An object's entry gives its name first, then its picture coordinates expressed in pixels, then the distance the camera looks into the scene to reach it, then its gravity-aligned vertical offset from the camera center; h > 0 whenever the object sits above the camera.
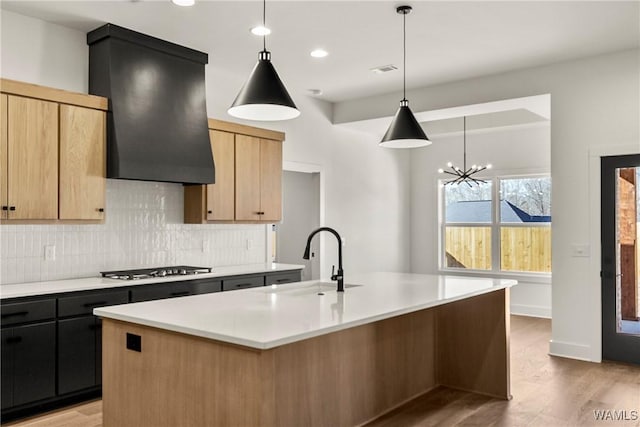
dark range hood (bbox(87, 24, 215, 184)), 4.23 +0.99
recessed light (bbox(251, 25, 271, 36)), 4.34 +1.58
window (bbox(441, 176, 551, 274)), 7.66 -0.06
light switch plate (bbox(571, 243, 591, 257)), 5.12 -0.28
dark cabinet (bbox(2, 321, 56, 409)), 3.44 -0.94
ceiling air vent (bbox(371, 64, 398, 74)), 5.40 +1.58
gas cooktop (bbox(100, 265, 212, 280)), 4.34 -0.44
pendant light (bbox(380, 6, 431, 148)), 3.82 +0.66
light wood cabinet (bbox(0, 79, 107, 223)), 3.62 +0.49
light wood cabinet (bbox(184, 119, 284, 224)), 5.09 +0.42
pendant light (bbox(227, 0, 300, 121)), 2.87 +0.70
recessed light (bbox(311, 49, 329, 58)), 4.91 +1.57
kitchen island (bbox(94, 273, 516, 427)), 2.21 -0.71
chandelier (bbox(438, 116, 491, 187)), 7.91 +0.78
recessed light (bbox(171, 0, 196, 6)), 3.81 +1.58
